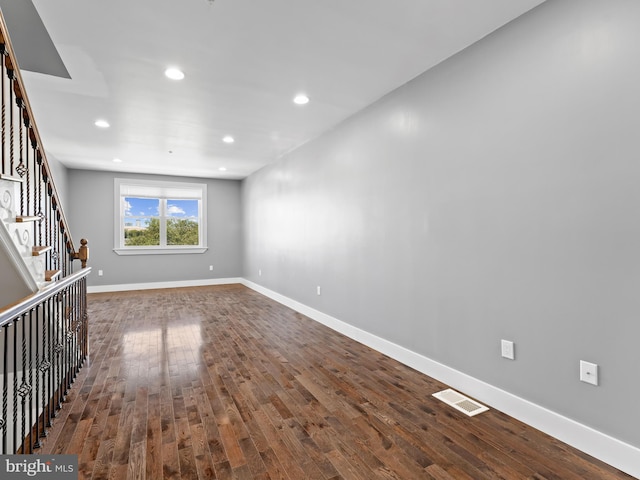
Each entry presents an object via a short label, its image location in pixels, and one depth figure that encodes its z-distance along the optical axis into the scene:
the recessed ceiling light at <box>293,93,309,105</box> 3.35
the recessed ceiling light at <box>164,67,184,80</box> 2.79
